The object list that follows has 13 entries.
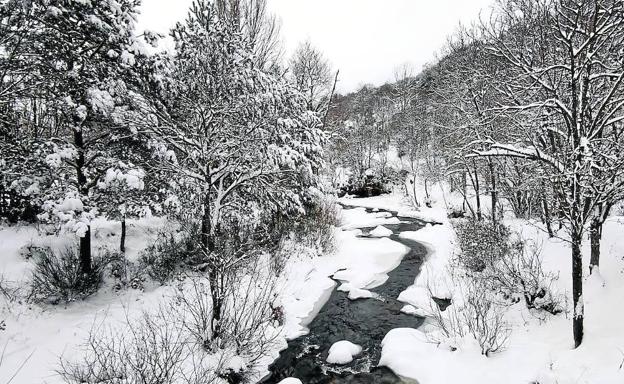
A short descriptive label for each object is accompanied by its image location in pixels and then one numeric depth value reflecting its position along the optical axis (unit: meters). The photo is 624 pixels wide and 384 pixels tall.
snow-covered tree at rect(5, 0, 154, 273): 6.48
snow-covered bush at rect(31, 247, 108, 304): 6.89
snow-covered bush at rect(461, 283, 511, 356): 5.63
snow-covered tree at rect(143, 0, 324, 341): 8.20
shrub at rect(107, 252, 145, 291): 8.12
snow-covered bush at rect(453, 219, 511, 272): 8.32
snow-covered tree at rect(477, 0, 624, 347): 4.67
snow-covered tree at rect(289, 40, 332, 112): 22.25
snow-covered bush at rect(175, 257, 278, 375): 5.76
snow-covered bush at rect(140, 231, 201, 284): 8.75
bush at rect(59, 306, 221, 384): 4.20
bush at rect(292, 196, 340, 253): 13.30
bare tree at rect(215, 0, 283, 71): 14.75
